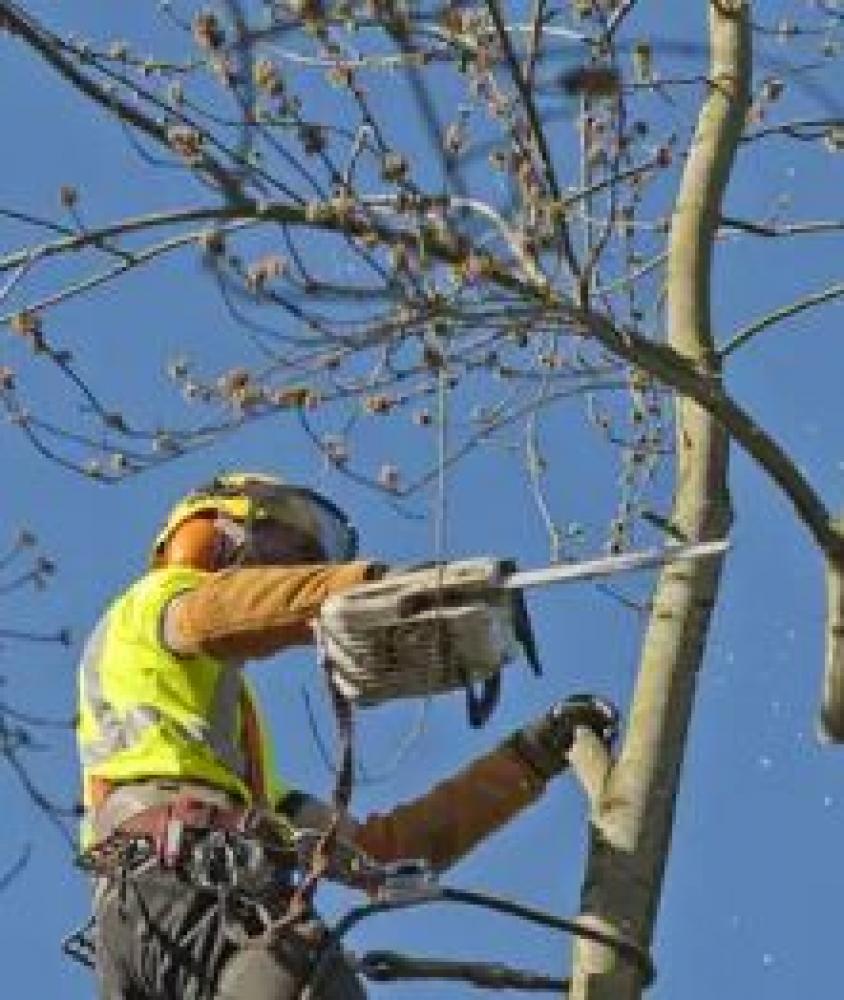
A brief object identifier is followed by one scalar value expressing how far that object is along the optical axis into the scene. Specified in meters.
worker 9.70
